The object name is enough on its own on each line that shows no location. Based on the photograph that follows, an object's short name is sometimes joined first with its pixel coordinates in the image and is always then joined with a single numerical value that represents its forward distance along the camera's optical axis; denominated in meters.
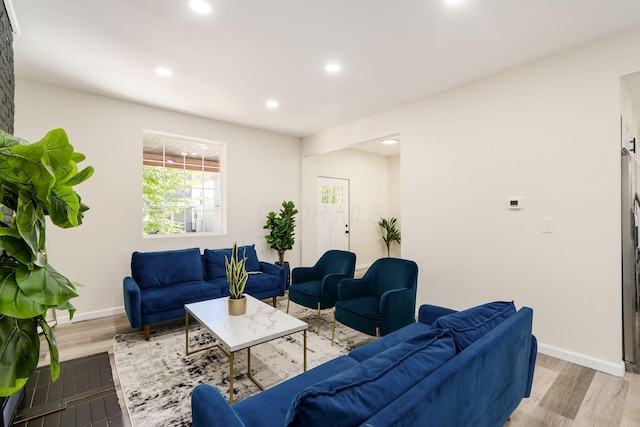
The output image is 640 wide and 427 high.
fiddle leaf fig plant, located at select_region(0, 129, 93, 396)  0.65
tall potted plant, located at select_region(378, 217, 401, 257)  6.95
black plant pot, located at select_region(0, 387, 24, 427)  1.54
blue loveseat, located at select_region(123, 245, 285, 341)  3.05
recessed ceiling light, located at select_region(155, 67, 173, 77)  3.06
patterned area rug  2.02
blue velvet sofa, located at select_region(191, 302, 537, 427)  0.88
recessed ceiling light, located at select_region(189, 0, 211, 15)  2.08
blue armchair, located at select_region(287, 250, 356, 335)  3.34
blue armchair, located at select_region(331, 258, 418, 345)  2.60
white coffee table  2.05
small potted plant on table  2.52
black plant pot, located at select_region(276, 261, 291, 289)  4.93
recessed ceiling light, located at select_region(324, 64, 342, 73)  2.96
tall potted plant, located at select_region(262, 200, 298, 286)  5.14
